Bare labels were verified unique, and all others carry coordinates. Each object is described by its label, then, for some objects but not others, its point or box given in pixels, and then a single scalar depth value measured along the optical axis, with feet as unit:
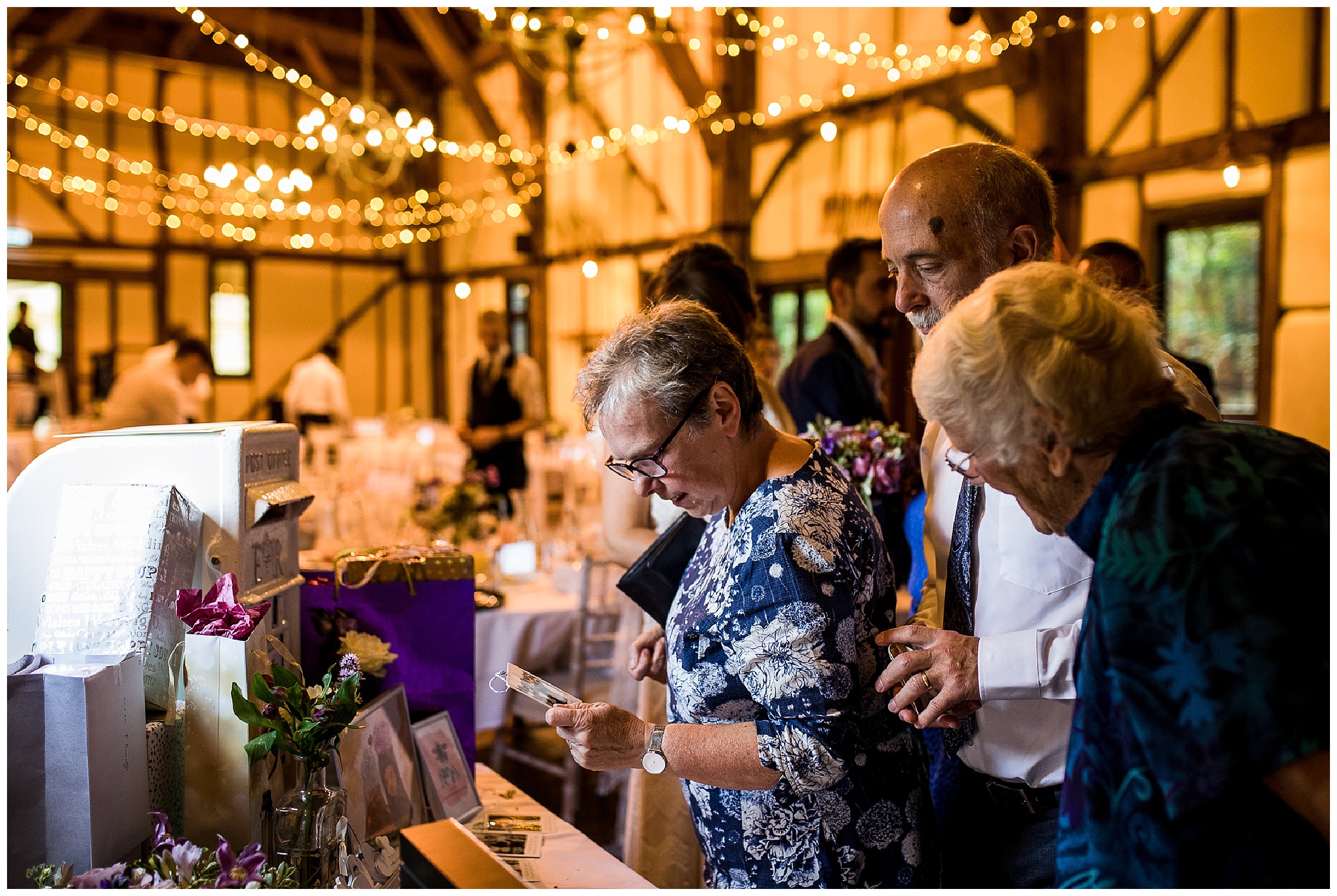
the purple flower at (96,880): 3.99
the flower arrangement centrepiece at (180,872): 3.99
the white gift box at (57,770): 4.13
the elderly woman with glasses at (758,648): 4.45
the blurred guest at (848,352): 10.40
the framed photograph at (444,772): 5.82
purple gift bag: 5.83
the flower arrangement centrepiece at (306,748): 4.52
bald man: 4.48
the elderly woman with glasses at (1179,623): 2.86
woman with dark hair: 7.93
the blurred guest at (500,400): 23.98
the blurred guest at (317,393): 36.60
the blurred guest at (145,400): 20.30
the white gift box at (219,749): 4.58
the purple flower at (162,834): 4.27
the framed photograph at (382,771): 5.19
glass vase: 4.54
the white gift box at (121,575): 4.58
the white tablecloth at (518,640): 12.57
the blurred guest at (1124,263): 10.37
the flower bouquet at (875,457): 8.19
